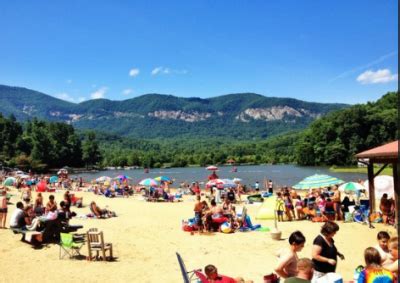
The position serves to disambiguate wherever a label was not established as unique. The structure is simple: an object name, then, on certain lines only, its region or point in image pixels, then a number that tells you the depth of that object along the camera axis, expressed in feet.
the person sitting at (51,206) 44.00
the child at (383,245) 19.38
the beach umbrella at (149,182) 81.53
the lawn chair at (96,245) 34.30
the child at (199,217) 46.75
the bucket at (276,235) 40.93
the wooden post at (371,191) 49.77
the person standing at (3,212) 49.48
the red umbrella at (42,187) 108.34
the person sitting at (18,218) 41.42
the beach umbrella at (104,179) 111.75
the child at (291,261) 17.78
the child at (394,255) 17.51
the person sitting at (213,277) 20.99
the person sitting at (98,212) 59.47
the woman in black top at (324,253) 18.60
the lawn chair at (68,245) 34.65
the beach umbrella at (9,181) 115.69
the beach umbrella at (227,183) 73.97
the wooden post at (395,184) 44.52
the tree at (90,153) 406.41
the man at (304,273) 15.39
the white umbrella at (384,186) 60.75
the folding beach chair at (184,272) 21.11
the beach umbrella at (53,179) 131.23
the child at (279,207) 52.54
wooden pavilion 42.45
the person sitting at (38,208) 45.65
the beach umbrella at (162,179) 92.22
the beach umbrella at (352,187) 59.73
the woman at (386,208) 47.09
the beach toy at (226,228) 45.50
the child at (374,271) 15.66
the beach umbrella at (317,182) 51.16
